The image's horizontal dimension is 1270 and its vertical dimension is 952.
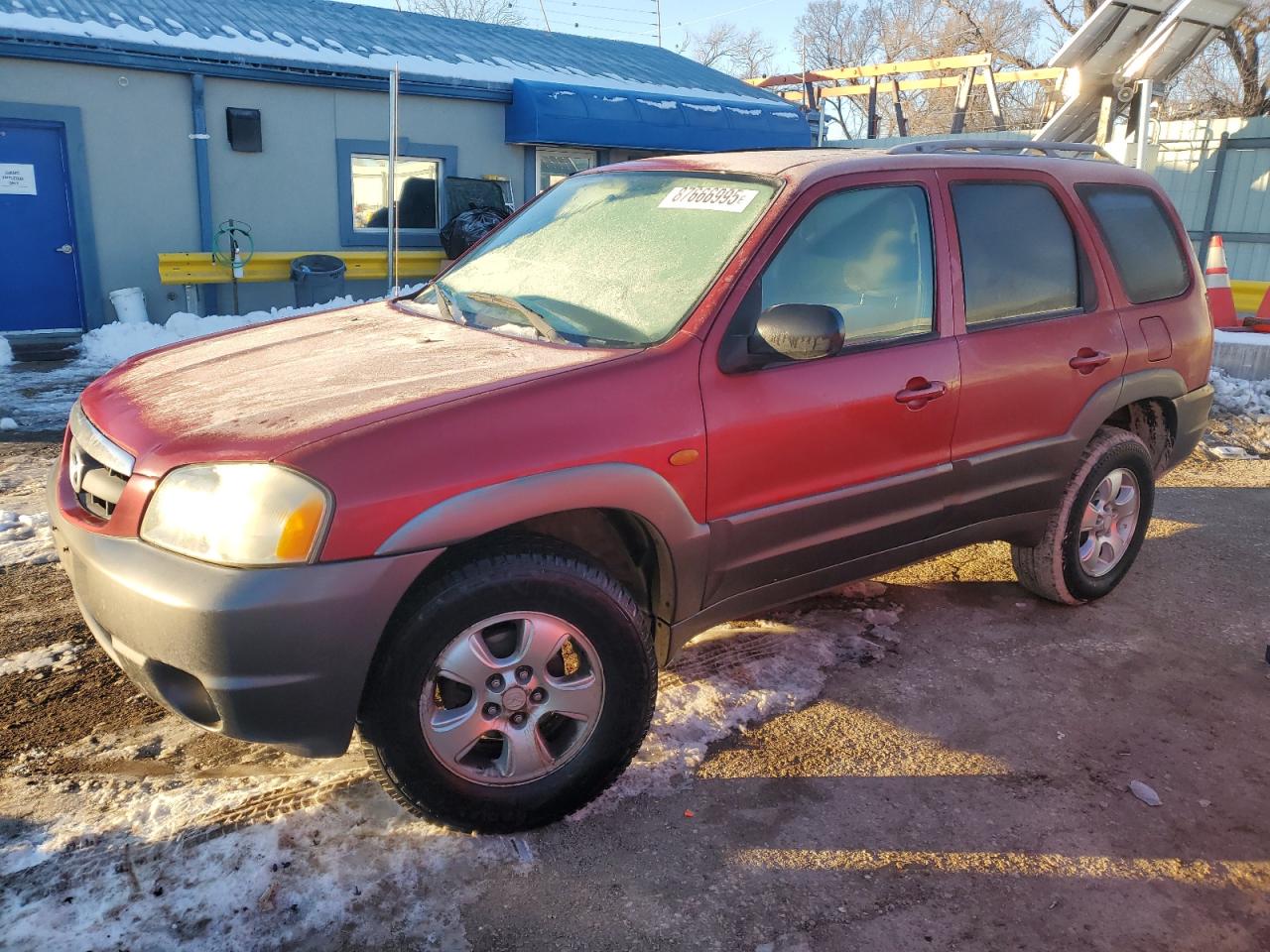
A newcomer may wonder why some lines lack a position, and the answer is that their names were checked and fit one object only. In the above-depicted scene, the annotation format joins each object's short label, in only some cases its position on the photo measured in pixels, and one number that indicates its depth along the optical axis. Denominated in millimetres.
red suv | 2406
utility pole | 8844
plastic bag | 12922
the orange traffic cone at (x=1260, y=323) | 9336
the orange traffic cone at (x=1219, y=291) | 9430
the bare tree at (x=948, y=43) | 31344
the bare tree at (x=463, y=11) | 35375
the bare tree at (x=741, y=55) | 41219
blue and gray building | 10820
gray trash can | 11984
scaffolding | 15492
